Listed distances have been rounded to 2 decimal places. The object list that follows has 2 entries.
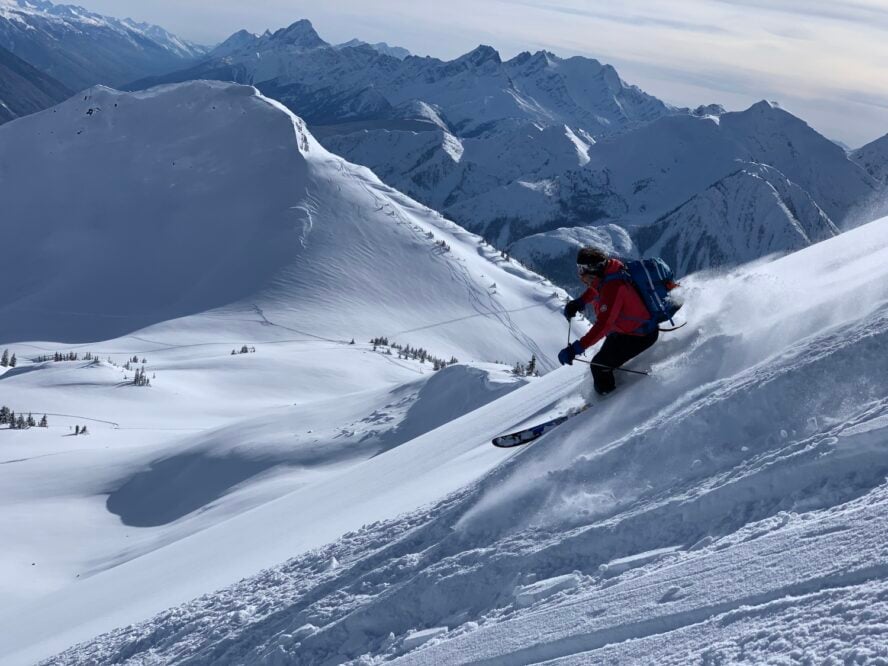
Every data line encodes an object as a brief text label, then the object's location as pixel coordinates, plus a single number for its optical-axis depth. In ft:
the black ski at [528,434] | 30.48
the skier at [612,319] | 29.14
